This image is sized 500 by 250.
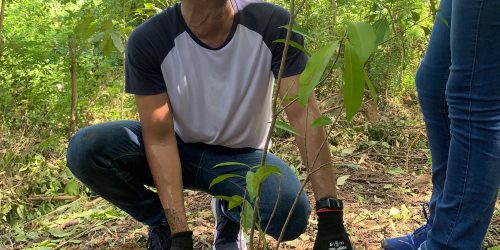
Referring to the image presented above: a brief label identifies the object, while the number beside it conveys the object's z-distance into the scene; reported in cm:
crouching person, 192
